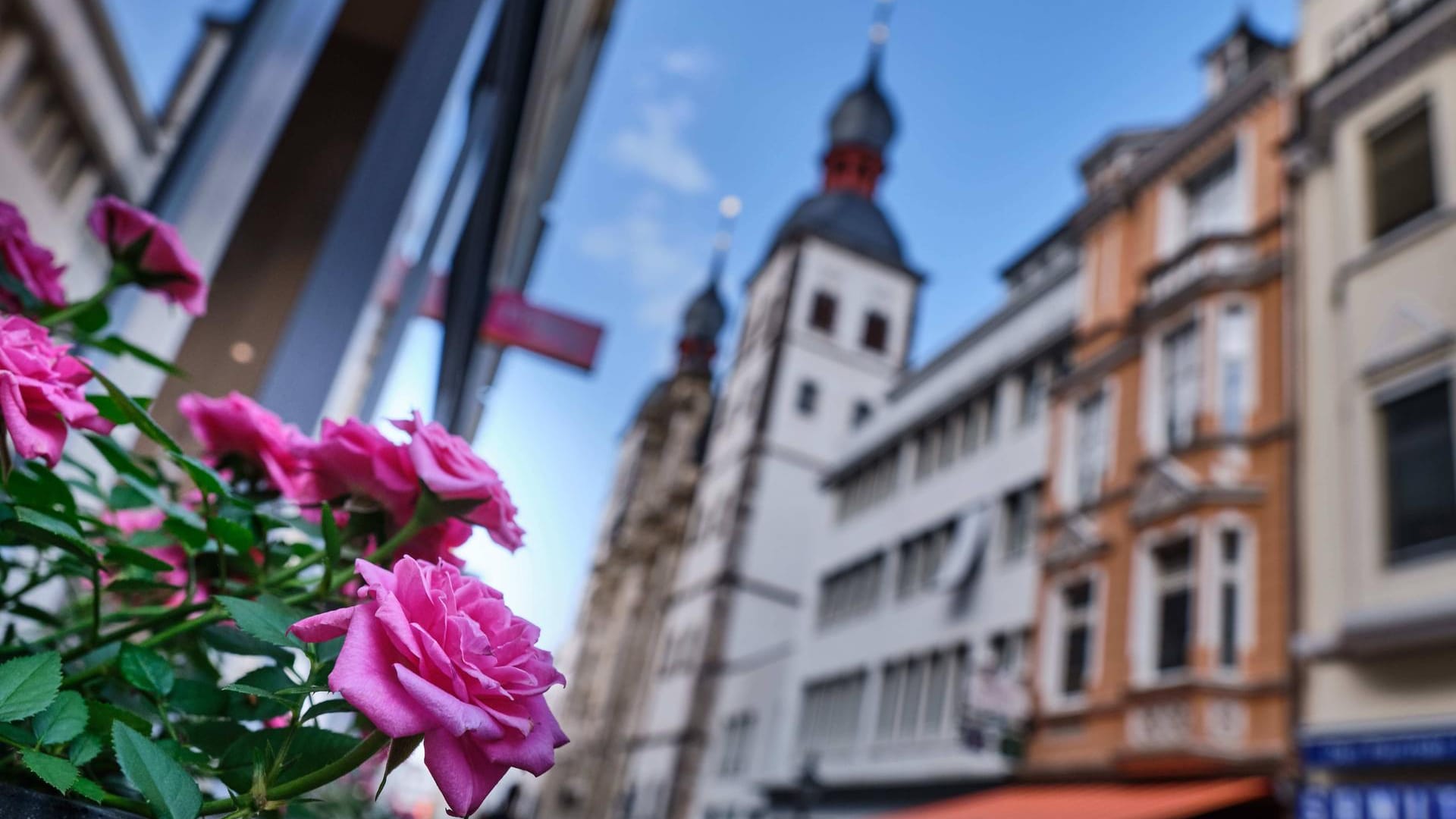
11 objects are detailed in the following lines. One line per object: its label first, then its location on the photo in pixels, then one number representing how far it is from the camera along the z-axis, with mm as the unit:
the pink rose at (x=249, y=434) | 1069
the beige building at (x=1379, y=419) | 8625
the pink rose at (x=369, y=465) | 913
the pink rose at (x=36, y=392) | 685
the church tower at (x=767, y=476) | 27109
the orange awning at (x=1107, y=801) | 9570
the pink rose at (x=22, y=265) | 1011
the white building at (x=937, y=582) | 14891
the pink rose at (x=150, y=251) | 1154
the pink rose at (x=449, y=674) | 572
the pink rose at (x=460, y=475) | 864
